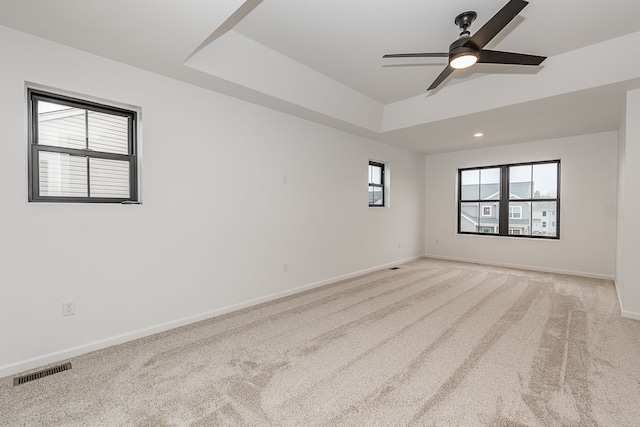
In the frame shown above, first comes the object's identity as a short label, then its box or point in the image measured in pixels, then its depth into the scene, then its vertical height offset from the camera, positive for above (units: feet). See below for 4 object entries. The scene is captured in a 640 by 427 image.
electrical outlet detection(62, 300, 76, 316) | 7.98 -2.75
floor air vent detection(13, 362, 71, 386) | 6.90 -4.07
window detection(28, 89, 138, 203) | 7.84 +1.59
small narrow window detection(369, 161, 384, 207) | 19.20 +1.69
